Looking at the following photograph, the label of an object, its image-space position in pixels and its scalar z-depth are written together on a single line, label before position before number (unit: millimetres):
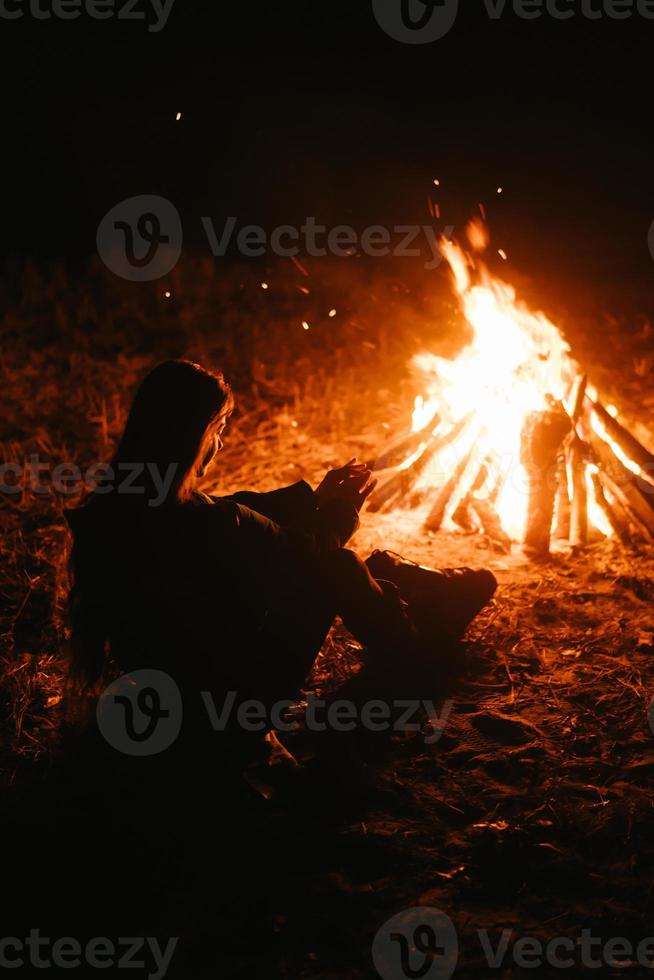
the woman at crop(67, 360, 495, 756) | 2582
